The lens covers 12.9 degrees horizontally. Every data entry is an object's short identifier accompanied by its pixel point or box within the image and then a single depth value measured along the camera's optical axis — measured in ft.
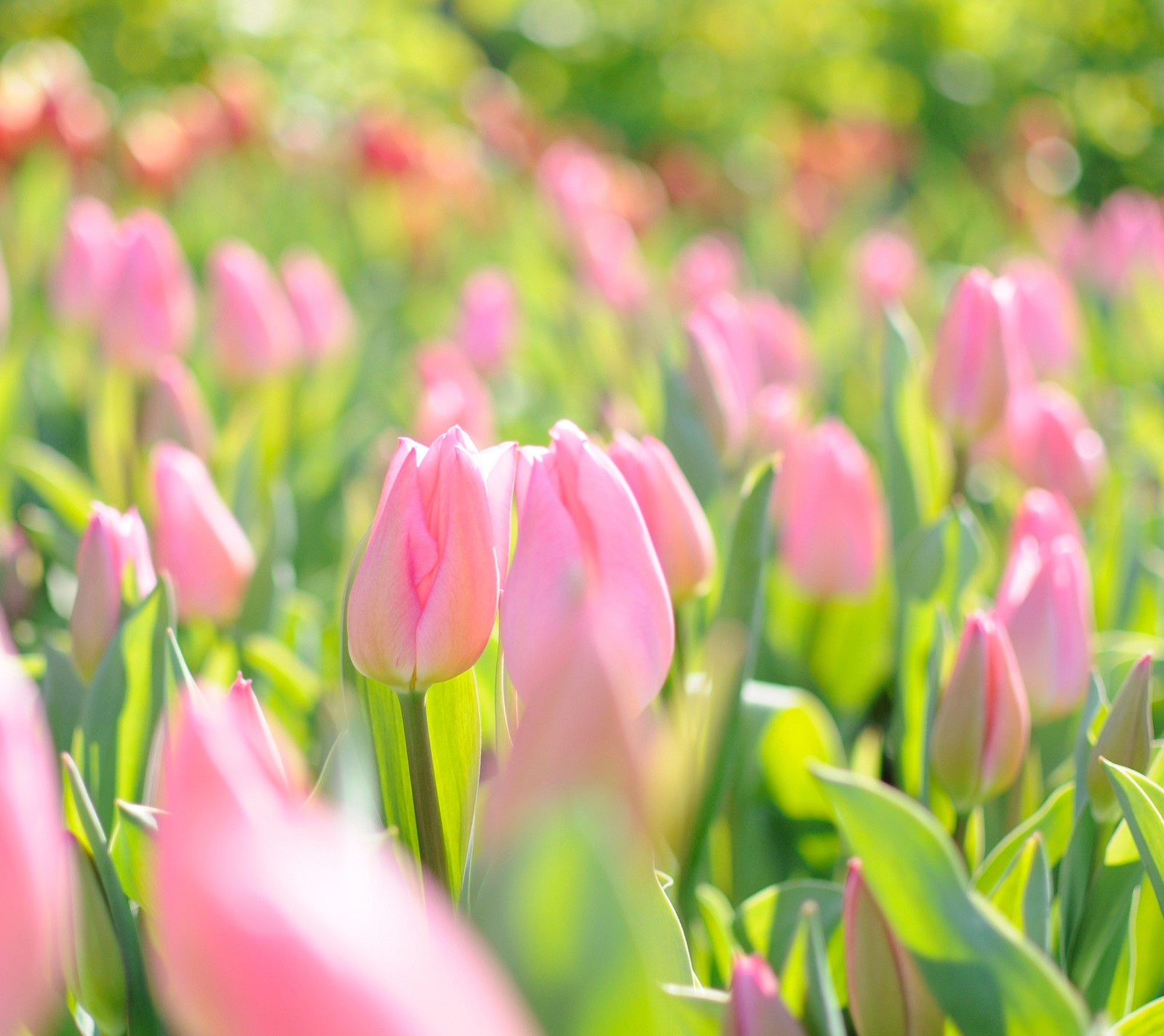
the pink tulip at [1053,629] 4.63
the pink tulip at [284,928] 2.36
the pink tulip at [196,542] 4.78
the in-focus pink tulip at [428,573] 4.25
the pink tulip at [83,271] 5.55
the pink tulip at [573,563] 4.25
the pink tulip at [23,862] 2.58
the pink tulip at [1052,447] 5.09
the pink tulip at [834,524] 4.88
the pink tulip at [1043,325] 5.55
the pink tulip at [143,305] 5.40
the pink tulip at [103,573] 4.56
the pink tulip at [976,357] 5.04
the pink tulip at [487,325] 5.71
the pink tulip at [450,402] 5.09
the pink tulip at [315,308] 5.66
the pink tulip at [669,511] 4.57
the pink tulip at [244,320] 5.46
